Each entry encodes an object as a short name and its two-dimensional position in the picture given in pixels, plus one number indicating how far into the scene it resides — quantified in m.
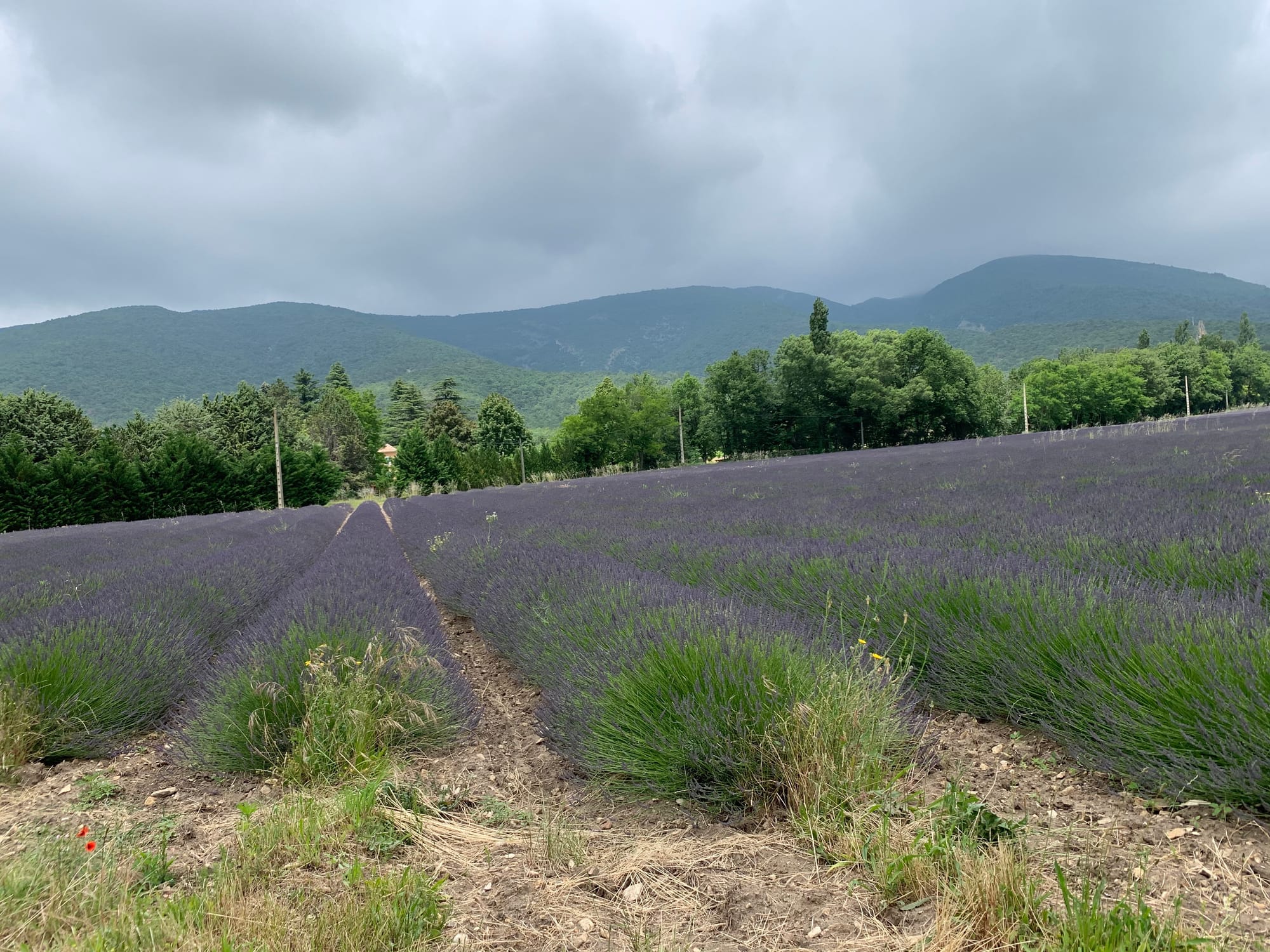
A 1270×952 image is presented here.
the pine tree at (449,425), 67.00
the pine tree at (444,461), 47.82
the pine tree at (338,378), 88.12
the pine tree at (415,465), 48.09
